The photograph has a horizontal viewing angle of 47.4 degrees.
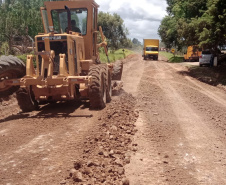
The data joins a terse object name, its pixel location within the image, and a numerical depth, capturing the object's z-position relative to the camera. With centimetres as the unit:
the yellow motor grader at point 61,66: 717
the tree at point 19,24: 3616
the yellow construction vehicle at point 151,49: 4006
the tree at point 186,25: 1928
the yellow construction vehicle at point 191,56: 3597
